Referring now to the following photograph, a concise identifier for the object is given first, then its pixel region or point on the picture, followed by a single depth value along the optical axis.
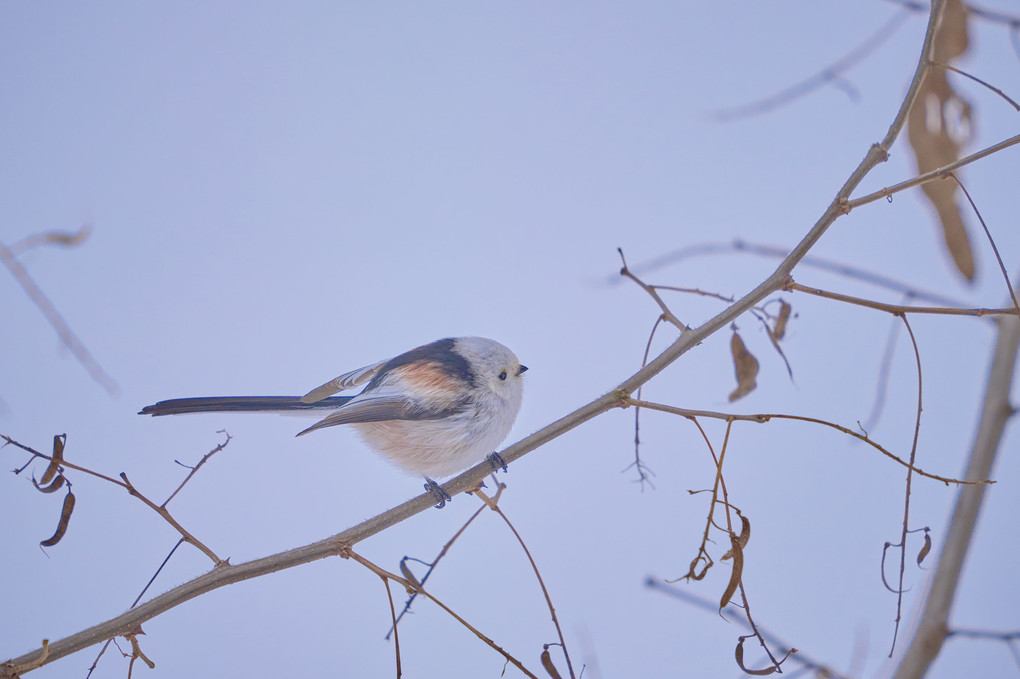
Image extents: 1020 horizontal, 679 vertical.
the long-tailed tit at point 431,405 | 5.44
